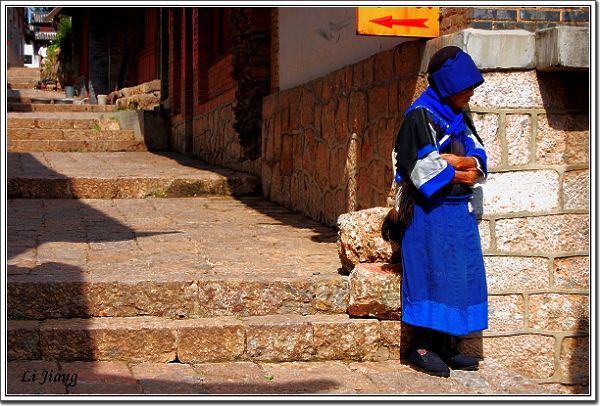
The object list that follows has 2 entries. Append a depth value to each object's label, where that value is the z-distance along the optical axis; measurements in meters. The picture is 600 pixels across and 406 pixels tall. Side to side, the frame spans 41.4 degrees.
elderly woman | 3.94
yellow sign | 4.59
